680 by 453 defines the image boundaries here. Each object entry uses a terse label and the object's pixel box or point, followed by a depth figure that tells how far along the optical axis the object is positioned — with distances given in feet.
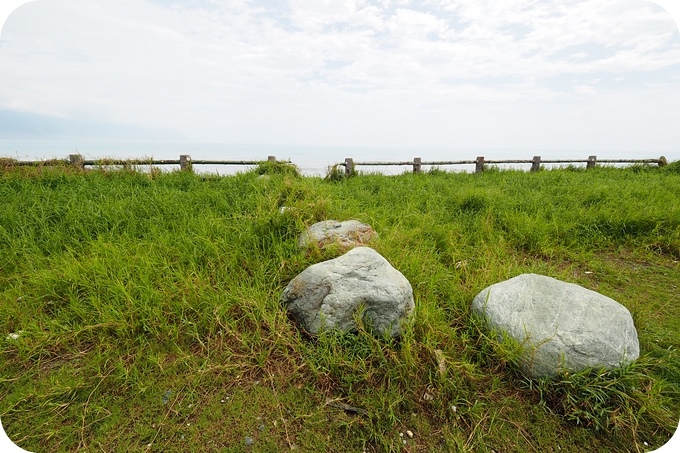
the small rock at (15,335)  8.43
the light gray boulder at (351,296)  8.26
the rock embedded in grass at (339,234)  11.33
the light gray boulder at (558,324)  7.41
